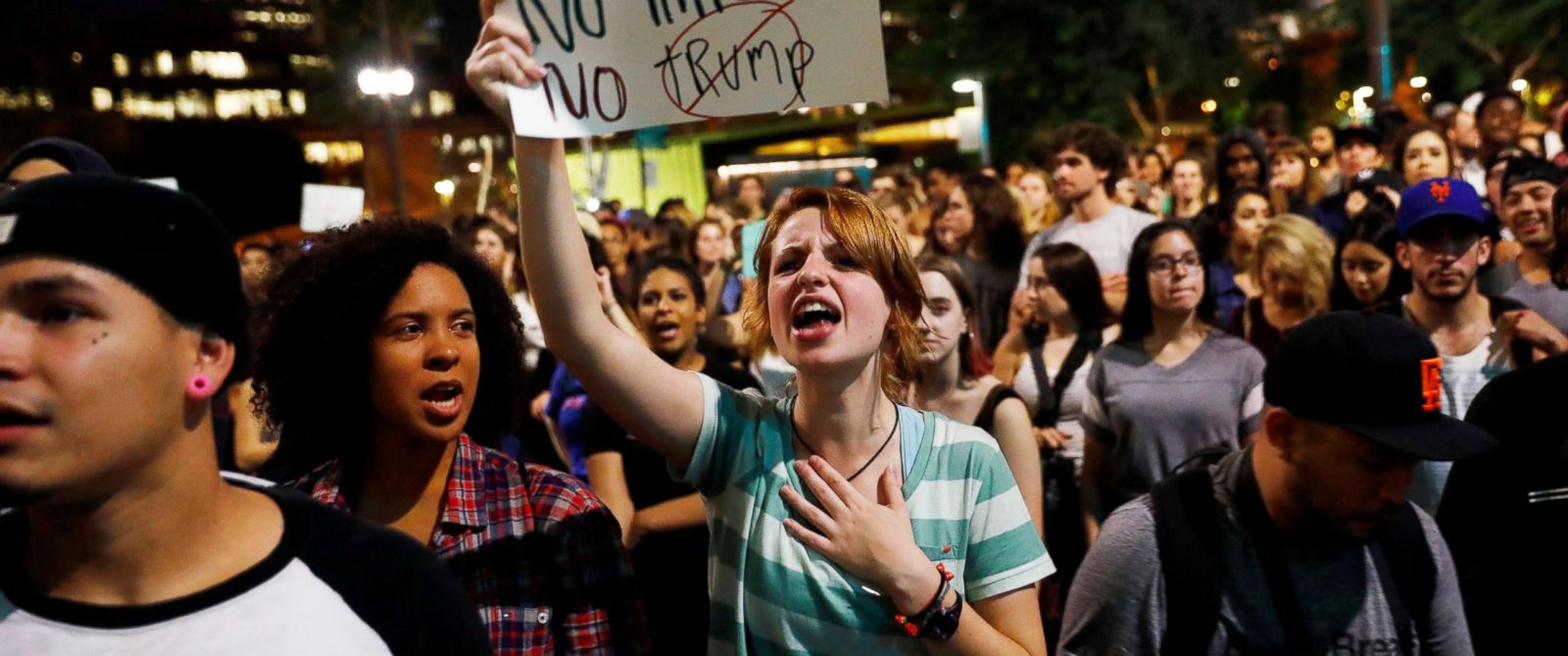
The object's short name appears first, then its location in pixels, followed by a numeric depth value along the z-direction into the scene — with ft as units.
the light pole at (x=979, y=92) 63.98
